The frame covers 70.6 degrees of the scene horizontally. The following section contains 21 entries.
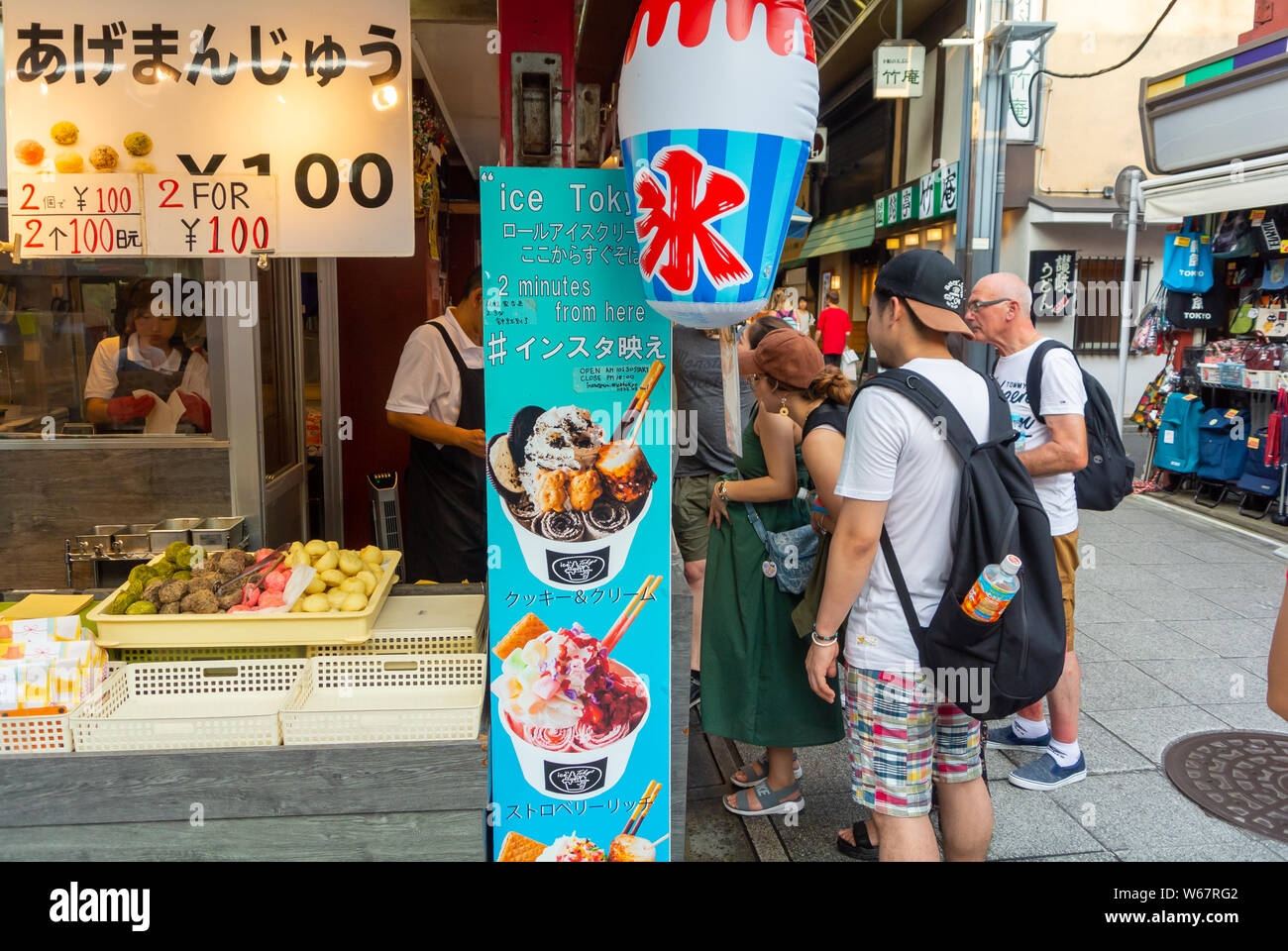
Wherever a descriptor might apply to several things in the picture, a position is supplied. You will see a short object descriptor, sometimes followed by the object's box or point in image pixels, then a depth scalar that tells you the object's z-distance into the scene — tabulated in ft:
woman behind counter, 15.98
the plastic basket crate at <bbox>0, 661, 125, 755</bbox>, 8.65
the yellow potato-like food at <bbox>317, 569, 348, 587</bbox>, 10.41
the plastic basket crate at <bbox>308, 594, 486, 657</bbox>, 10.19
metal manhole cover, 12.13
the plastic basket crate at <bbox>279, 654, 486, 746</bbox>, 8.80
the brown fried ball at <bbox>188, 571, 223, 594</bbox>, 10.12
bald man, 12.21
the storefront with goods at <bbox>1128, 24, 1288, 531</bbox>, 27.07
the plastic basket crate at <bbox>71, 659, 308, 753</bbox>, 8.65
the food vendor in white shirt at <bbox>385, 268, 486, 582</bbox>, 15.58
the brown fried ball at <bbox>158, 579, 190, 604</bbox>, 9.83
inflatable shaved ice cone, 6.84
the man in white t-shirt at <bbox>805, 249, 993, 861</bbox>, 8.54
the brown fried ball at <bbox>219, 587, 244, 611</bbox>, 9.89
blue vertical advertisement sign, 8.83
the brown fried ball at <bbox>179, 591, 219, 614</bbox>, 9.74
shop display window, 15.94
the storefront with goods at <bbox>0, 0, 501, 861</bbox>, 8.65
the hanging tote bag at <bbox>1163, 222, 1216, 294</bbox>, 31.09
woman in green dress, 11.62
